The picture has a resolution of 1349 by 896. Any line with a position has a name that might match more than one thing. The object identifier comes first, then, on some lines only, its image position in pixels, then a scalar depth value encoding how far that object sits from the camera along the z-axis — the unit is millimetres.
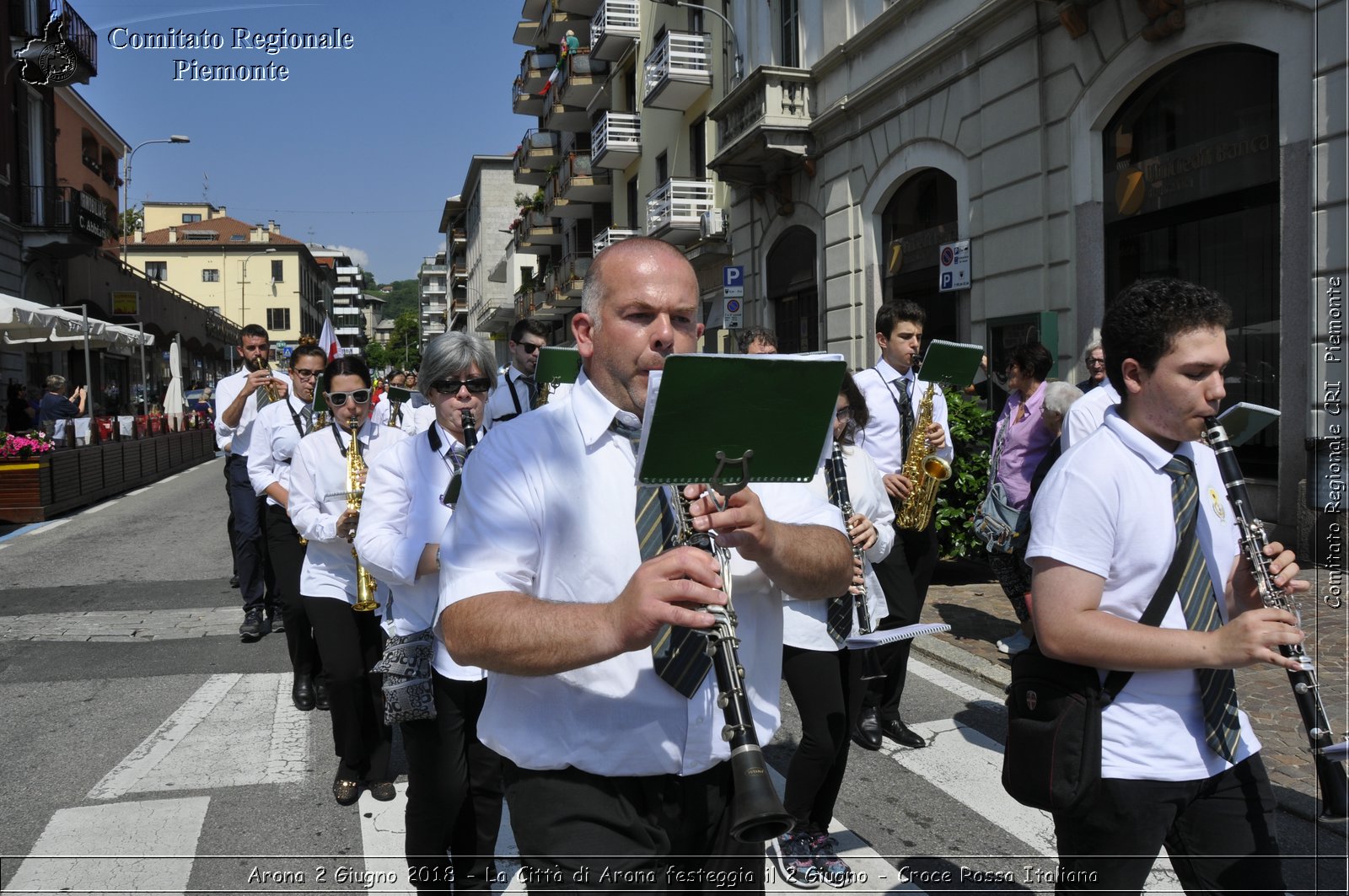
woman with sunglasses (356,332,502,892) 3590
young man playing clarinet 2402
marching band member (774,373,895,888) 3867
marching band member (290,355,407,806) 4711
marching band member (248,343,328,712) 6270
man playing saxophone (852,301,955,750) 5520
